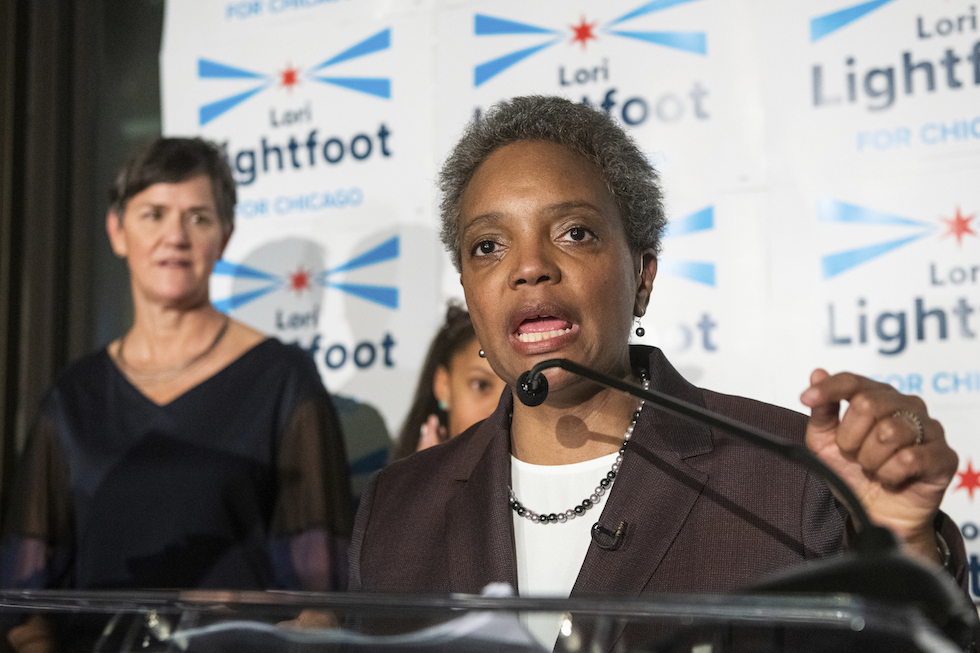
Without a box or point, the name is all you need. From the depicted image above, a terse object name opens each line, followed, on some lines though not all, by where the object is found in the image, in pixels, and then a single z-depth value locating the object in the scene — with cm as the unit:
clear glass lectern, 64
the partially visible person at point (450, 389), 243
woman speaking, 122
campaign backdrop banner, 211
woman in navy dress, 254
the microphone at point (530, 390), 113
